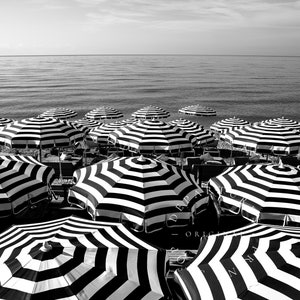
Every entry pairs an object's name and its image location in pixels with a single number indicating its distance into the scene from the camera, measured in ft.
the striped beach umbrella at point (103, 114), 78.23
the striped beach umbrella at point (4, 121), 68.04
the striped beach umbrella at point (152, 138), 42.22
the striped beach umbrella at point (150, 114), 77.41
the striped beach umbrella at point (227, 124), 69.62
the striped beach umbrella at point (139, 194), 24.75
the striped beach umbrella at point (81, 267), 14.66
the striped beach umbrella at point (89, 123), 71.31
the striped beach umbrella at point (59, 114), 73.72
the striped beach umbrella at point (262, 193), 25.05
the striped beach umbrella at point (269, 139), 43.68
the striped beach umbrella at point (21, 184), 25.95
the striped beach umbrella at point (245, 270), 14.88
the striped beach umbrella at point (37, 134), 42.97
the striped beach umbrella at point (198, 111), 84.57
